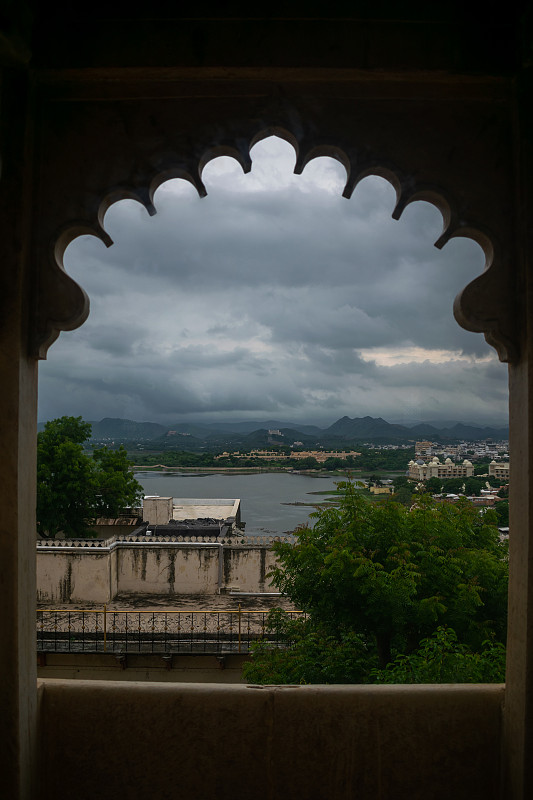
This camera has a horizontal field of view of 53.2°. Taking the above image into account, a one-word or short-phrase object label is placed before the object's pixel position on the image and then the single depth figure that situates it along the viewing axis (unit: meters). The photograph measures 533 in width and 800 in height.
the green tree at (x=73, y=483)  21.78
